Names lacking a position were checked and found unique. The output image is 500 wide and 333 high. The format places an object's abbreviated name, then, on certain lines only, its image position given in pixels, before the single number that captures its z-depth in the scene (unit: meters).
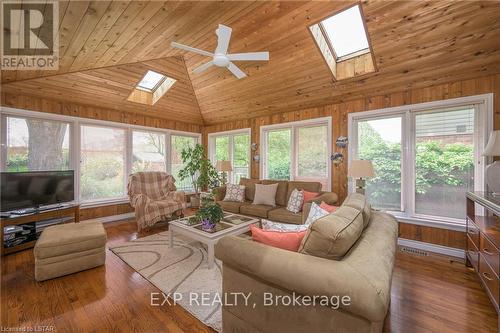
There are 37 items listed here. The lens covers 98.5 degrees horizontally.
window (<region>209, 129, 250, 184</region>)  5.78
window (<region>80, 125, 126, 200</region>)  4.42
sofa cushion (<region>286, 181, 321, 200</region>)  4.00
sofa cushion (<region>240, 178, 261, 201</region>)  4.73
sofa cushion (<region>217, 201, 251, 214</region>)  4.28
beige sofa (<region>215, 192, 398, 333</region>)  0.99
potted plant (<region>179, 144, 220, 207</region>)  5.79
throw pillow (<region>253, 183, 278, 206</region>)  4.23
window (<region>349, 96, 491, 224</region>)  3.03
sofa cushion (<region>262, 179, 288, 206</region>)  4.25
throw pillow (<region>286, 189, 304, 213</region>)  3.72
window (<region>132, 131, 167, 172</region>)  5.18
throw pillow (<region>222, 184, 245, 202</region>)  4.60
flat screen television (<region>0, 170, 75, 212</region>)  3.02
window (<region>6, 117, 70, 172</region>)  3.57
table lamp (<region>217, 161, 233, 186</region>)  5.43
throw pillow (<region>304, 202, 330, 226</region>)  1.95
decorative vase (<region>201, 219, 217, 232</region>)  2.83
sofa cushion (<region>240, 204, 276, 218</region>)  3.88
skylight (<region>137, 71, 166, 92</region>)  4.70
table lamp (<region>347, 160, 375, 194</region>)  3.22
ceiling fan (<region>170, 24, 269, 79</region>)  2.21
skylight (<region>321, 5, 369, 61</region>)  2.88
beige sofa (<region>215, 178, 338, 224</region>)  3.60
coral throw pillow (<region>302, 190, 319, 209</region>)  3.75
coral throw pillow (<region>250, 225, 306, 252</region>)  1.42
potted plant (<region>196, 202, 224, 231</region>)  2.81
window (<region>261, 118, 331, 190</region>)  4.41
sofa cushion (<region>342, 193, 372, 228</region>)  1.72
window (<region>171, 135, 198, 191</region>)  5.99
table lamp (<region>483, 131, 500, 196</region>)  2.24
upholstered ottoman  2.29
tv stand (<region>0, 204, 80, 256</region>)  2.89
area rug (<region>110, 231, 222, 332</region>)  1.96
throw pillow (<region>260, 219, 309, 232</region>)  1.65
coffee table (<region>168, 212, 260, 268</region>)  2.63
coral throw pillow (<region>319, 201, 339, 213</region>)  2.15
